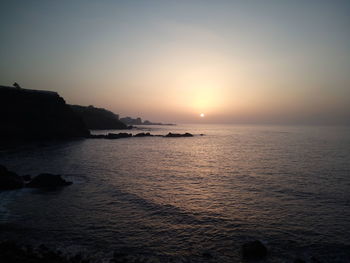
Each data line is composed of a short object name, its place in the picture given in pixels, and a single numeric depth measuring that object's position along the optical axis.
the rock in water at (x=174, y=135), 133.62
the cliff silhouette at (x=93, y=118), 177.88
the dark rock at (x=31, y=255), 10.34
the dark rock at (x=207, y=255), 11.84
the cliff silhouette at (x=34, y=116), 78.00
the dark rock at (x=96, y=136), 104.75
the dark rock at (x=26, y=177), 27.82
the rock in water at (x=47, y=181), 24.66
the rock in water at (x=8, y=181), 23.72
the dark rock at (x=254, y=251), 11.79
